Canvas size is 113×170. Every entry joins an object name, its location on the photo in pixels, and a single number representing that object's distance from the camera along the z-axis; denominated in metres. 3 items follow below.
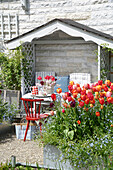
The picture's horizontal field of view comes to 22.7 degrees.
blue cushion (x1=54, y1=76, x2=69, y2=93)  7.82
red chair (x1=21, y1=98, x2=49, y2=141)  5.53
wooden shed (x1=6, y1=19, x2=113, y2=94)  7.82
